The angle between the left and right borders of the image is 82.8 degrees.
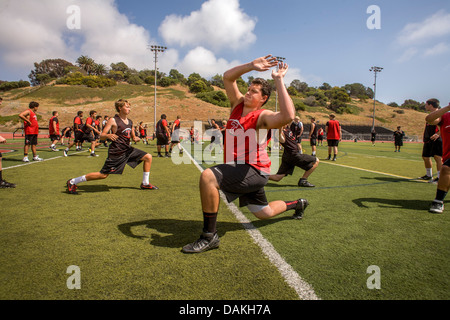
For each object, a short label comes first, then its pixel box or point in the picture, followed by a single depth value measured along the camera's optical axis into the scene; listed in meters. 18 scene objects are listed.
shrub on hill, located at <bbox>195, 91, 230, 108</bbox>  72.75
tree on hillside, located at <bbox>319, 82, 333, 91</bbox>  149.62
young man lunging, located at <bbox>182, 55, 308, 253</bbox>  2.71
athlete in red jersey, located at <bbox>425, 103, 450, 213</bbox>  4.42
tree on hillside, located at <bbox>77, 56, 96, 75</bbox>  106.88
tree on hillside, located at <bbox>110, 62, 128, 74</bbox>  123.00
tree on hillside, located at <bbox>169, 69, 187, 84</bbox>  123.12
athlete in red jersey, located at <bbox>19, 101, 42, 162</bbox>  9.47
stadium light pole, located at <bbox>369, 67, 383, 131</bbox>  58.99
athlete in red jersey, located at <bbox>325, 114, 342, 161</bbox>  12.49
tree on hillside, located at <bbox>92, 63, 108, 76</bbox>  109.44
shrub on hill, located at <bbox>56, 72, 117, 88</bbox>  83.38
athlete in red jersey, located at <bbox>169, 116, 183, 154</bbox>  13.60
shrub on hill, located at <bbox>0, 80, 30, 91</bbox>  87.44
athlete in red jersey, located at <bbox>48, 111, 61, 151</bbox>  12.83
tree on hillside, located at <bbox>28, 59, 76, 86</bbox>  117.00
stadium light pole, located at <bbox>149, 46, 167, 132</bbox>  44.94
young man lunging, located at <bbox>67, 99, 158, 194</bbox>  5.52
